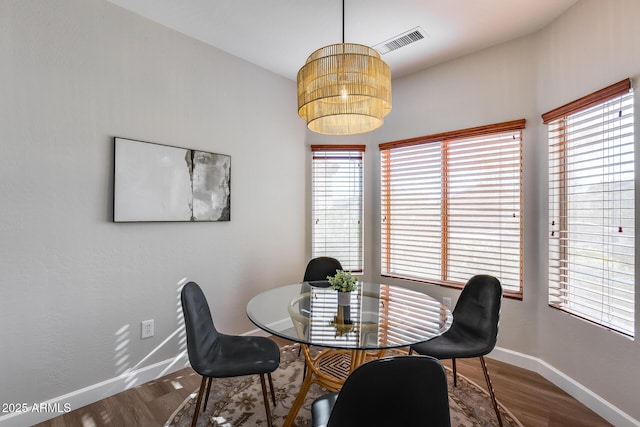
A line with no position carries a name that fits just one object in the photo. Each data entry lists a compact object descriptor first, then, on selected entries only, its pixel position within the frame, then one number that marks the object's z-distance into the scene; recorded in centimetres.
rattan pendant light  178
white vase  219
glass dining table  167
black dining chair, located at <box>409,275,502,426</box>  198
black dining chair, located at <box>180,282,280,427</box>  177
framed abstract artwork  232
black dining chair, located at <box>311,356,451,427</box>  104
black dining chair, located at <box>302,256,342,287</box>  300
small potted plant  216
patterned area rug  197
